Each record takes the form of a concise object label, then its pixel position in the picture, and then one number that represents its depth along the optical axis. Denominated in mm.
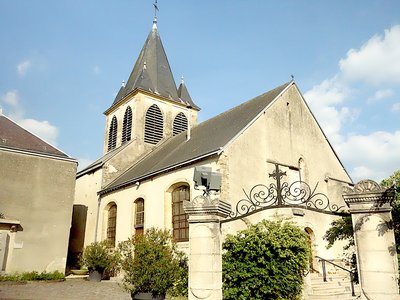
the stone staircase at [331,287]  10141
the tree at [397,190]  6121
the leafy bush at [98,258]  13891
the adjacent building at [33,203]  13359
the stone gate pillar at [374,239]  4477
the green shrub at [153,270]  8406
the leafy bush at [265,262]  6832
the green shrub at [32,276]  12406
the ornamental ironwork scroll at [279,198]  5324
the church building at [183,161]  13638
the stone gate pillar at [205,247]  5375
